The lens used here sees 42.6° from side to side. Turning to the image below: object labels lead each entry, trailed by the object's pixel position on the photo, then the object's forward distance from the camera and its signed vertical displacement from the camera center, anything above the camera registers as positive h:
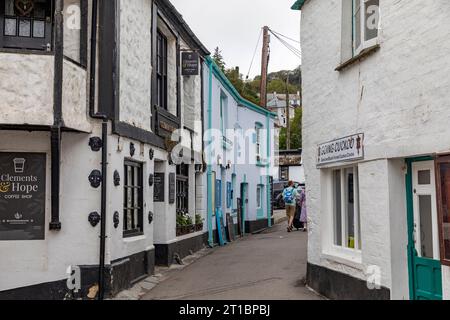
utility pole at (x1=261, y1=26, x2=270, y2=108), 27.66 +6.87
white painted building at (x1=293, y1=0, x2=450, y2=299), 6.56 +0.67
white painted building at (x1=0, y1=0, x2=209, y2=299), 8.73 +0.90
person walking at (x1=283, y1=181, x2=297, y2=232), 21.29 -0.06
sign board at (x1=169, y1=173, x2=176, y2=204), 13.69 +0.33
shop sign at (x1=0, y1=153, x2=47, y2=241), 9.12 +0.08
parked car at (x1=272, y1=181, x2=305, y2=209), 39.51 +0.46
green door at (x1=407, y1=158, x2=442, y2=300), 6.85 -0.43
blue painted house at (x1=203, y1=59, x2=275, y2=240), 18.33 +1.76
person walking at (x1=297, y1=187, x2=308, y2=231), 20.69 -0.17
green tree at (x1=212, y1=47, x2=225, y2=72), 46.31 +12.47
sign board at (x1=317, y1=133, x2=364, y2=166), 8.20 +0.75
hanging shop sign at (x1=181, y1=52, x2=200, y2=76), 14.93 +3.54
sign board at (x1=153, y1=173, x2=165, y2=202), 13.09 +0.32
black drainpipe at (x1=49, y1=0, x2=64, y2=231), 8.70 +1.70
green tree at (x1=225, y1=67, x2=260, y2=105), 45.62 +9.94
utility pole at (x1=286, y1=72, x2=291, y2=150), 53.77 +5.84
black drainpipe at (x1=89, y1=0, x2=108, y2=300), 9.36 +1.10
